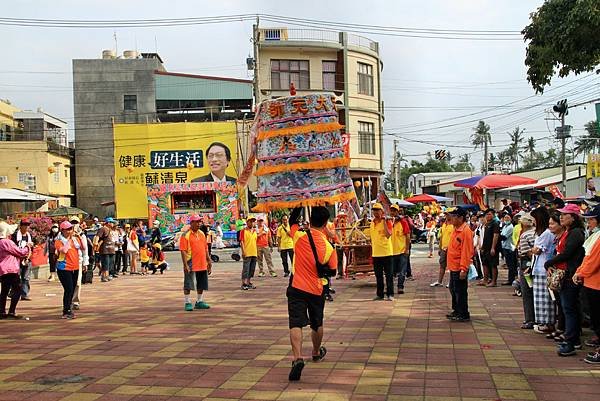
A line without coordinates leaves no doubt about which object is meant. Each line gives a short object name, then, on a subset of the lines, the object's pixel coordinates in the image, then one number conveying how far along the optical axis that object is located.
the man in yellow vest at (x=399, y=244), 12.29
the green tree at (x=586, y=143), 62.73
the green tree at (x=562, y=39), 8.99
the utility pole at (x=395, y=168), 57.36
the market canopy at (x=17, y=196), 23.64
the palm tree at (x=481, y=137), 48.50
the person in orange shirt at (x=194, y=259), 10.72
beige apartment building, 35.47
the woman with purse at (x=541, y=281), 7.71
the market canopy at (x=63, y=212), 26.11
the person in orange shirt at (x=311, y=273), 6.21
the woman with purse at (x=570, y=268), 6.71
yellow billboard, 33.53
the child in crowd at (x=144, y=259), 19.95
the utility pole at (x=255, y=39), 33.19
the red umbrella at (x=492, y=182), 16.92
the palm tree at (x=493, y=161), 87.25
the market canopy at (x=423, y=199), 36.03
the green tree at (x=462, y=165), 96.95
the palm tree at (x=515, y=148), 88.12
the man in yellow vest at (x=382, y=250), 11.10
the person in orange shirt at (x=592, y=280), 6.18
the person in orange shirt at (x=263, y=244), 16.84
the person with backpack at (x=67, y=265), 10.16
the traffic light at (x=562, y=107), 23.56
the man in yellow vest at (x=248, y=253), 13.81
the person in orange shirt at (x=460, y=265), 8.81
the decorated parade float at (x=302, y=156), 9.95
